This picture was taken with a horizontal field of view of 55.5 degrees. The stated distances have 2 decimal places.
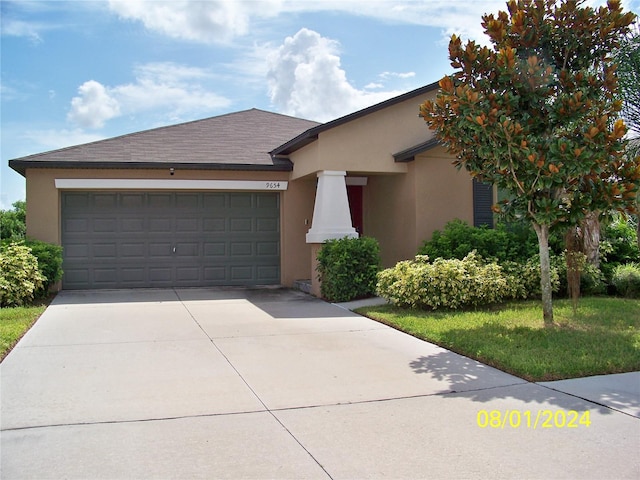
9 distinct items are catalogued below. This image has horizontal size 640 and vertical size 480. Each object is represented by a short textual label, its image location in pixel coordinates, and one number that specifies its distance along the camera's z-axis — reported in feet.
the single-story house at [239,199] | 42.91
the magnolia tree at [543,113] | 26.58
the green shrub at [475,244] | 39.75
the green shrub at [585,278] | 38.45
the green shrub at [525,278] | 36.37
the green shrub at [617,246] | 41.19
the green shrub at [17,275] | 36.77
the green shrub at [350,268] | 39.75
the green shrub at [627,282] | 38.52
